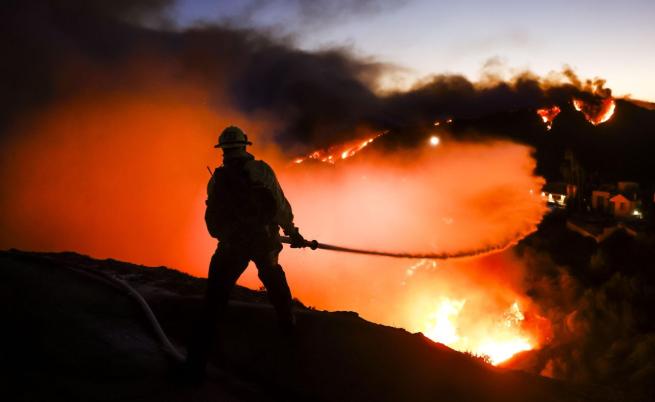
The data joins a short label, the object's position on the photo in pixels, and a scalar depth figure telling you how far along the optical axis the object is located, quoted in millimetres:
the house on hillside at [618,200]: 44062
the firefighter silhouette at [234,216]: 4023
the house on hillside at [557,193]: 50156
